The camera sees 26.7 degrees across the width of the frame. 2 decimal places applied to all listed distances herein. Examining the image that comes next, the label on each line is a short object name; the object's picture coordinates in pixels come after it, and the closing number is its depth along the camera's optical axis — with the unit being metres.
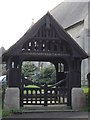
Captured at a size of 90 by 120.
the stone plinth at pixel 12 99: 9.44
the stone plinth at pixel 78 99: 9.75
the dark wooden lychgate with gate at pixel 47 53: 9.69
